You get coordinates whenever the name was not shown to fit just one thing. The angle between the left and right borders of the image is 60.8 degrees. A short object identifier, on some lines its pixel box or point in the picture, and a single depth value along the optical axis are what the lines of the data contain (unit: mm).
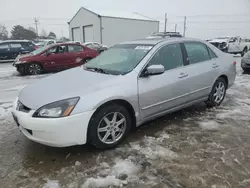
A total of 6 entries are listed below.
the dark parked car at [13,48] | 14969
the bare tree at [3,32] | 64438
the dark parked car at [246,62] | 9102
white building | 26281
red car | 9320
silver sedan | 2609
